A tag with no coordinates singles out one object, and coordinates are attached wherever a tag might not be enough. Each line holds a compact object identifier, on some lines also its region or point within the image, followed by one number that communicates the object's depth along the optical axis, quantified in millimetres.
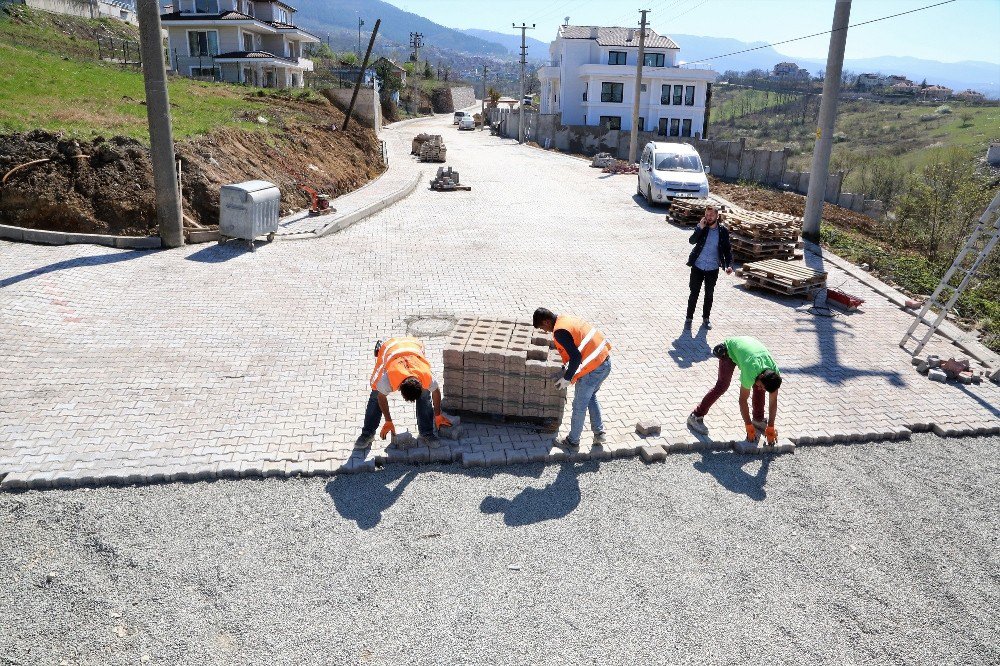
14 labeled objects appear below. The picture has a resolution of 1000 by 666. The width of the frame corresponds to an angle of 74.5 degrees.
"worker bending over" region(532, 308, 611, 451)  6352
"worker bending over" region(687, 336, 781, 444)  6562
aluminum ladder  8984
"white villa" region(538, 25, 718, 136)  54281
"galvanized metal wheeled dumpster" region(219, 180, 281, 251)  13523
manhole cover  9961
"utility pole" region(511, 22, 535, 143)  47531
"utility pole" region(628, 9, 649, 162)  32259
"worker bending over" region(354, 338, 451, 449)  6184
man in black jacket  10211
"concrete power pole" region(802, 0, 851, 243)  15141
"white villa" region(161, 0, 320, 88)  46438
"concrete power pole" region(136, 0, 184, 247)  12727
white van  20438
